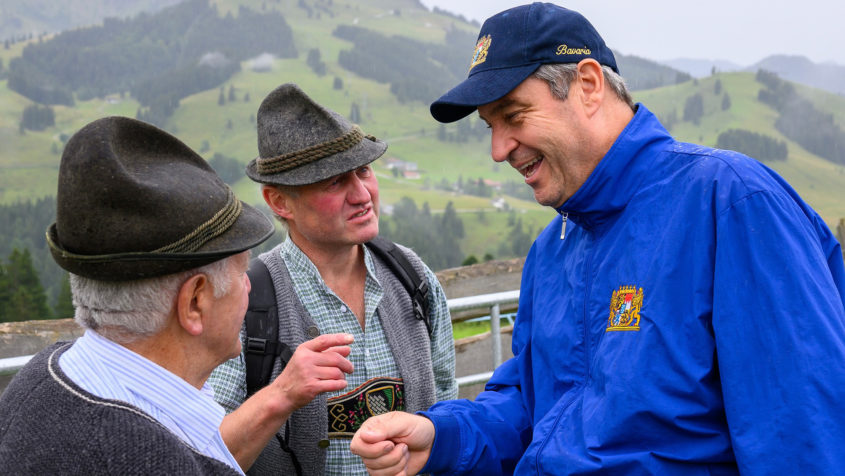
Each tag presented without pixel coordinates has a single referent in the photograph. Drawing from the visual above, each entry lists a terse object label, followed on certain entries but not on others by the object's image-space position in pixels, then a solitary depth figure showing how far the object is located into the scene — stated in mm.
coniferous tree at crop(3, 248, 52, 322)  17641
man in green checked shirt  2484
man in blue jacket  1452
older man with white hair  1341
